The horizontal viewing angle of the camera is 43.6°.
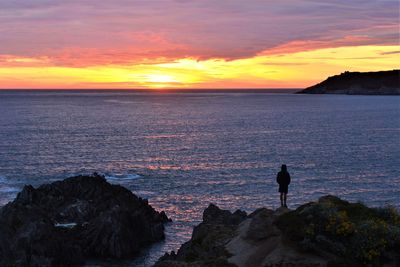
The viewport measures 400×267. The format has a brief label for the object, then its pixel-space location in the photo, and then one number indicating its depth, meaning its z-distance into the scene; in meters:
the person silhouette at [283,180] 31.31
